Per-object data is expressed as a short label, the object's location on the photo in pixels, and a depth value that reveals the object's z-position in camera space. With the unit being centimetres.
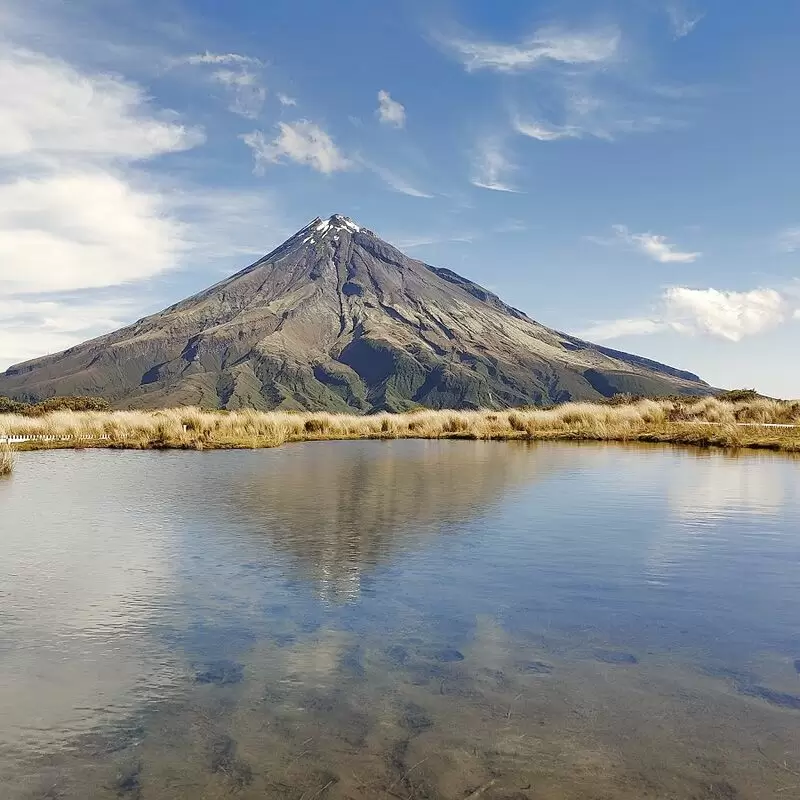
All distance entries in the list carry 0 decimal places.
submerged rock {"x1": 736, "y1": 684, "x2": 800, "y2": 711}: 627
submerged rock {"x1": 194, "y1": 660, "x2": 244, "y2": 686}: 674
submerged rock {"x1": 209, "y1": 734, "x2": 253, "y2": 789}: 512
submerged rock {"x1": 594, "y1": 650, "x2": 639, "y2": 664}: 725
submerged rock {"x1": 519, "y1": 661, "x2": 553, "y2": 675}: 696
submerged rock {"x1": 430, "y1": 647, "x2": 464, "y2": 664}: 723
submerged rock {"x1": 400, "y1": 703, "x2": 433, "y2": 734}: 582
